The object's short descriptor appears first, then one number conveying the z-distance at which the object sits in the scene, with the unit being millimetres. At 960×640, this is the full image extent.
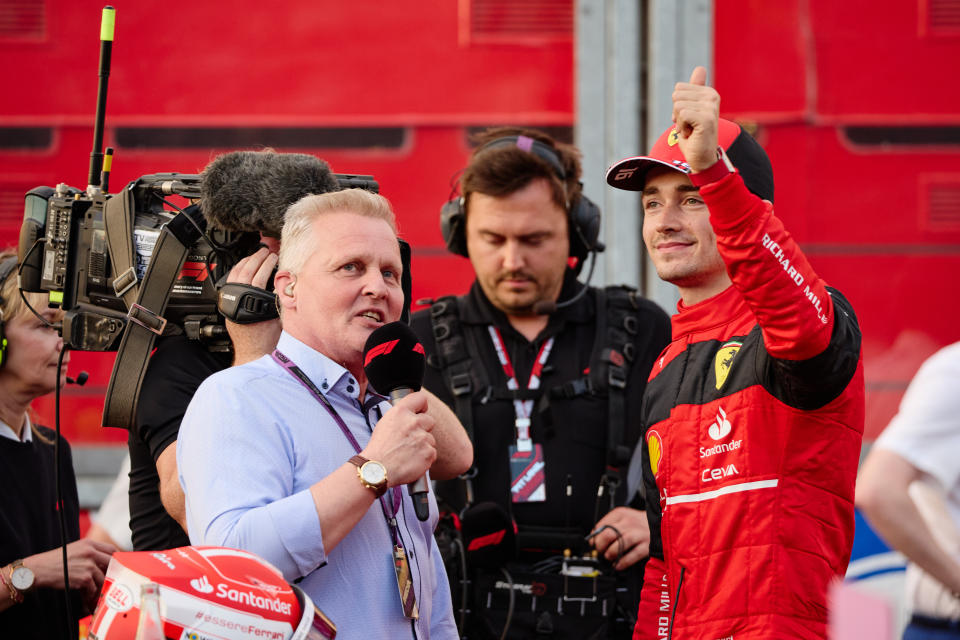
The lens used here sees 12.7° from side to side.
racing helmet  5251
